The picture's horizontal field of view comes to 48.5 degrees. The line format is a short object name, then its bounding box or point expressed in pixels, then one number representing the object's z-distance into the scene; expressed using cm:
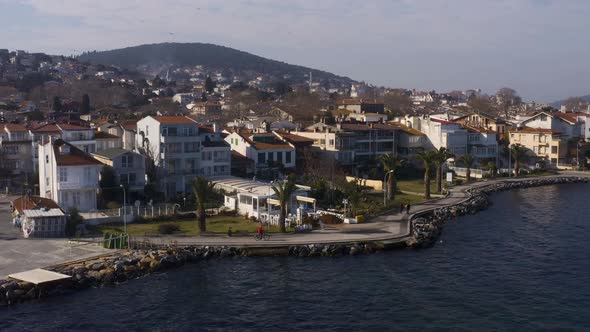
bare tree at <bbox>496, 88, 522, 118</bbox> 16130
